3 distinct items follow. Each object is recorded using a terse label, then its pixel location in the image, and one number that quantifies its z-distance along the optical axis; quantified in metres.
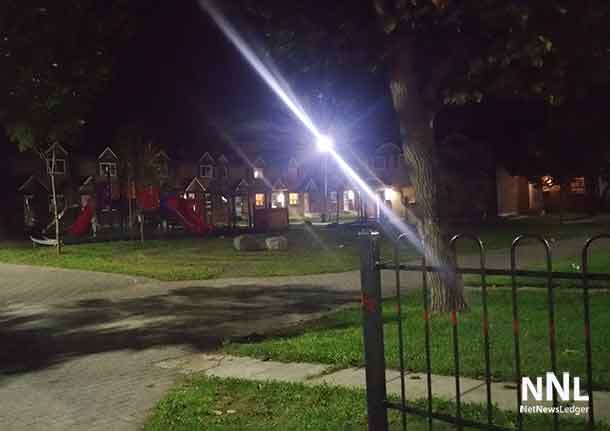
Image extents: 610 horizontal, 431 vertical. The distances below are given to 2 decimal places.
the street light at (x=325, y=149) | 44.09
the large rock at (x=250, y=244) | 23.66
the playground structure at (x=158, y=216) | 34.91
